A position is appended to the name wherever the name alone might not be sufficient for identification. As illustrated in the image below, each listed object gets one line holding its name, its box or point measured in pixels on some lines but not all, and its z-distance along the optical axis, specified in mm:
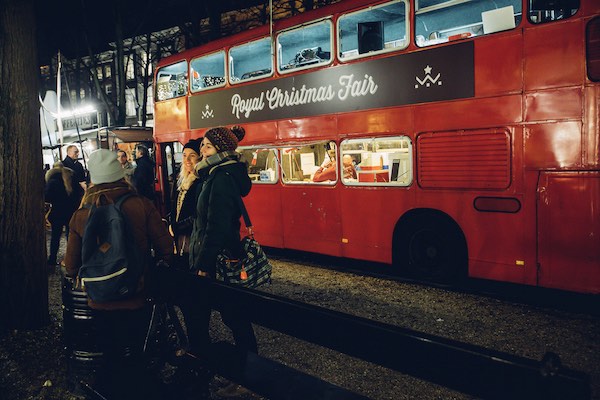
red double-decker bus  5082
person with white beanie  2986
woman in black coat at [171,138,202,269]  4533
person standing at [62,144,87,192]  9328
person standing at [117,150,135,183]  9992
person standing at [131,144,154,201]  9109
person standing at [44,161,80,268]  8109
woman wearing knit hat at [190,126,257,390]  3398
